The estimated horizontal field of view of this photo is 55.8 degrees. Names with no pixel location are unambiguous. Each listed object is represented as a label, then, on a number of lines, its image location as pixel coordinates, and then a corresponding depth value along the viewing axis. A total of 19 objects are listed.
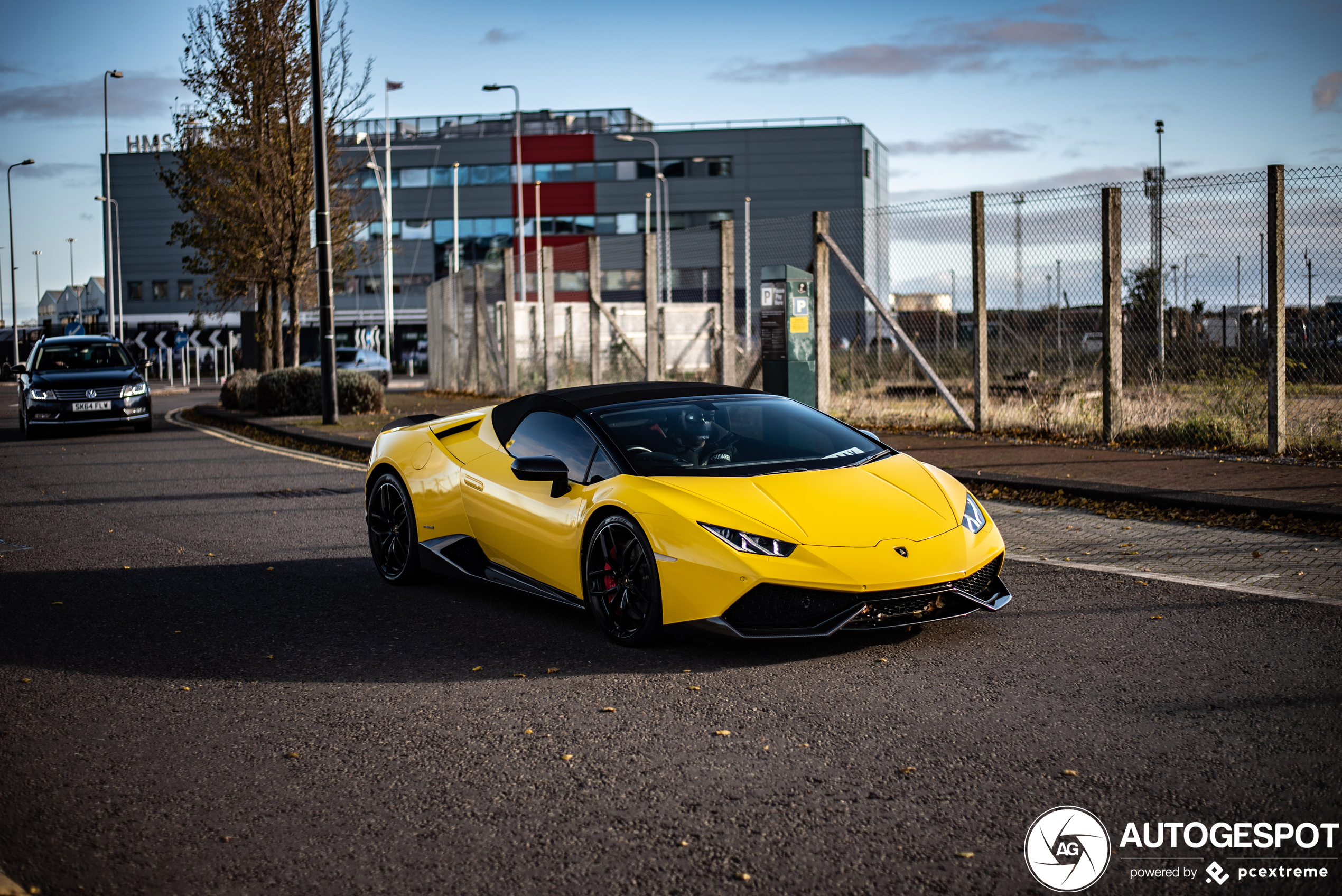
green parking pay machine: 14.84
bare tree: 26.17
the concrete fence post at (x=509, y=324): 24.44
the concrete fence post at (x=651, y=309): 19.58
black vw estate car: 19.80
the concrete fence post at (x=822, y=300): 15.80
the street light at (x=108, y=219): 46.34
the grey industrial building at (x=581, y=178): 72.56
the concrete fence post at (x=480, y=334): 26.56
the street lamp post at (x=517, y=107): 45.69
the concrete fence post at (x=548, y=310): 23.33
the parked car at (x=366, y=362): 36.22
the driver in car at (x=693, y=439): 6.39
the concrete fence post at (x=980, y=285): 14.40
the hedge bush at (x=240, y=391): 24.82
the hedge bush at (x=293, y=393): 22.84
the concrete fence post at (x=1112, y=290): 13.17
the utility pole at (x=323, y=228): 19.22
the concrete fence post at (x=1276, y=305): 11.66
